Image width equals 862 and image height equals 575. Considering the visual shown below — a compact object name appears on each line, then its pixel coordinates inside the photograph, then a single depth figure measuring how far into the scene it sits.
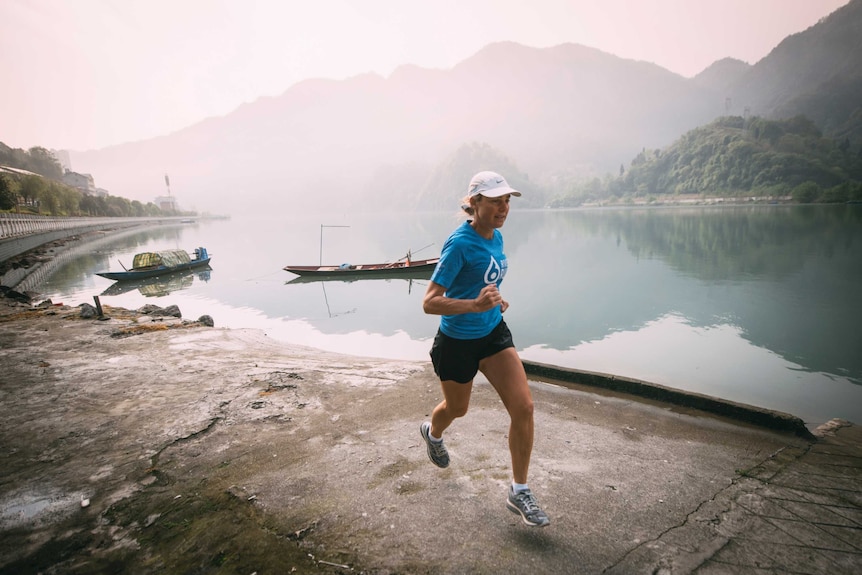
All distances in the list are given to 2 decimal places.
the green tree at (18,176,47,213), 66.56
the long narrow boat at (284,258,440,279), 29.94
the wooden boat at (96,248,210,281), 27.89
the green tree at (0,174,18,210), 44.91
